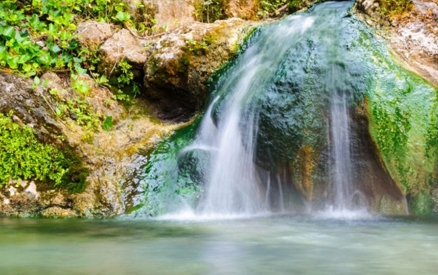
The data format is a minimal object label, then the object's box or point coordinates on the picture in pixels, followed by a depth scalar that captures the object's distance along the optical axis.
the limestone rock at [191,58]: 6.62
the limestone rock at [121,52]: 6.98
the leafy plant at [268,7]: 8.37
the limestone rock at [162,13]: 7.91
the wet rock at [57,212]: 5.25
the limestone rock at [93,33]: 7.05
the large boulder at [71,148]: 5.32
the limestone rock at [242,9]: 8.25
